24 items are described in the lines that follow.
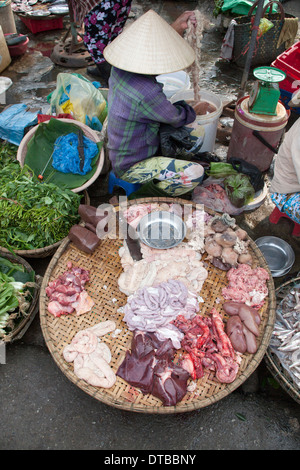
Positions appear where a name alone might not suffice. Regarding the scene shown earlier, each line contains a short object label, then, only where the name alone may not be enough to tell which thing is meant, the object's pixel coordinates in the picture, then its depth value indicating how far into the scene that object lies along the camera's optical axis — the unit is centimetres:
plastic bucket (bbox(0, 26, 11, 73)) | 629
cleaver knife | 310
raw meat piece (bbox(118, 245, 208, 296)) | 291
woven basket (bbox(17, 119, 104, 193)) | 399
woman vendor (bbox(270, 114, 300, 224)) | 329
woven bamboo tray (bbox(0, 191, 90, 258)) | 335
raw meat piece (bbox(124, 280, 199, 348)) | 268
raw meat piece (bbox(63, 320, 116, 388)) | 245
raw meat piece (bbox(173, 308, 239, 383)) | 249
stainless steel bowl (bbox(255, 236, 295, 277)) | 360
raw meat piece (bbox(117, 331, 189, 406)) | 238
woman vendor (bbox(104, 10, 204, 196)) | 315
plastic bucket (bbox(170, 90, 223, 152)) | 402
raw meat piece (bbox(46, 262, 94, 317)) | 279
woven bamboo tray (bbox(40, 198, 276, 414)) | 239
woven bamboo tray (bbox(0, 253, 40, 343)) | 295
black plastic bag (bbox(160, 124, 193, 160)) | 367
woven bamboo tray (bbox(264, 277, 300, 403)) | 255
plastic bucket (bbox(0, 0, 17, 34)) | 644
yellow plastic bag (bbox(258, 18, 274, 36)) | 594
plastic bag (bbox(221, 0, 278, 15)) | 700
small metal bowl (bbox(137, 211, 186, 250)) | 314
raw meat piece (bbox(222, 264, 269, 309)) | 286
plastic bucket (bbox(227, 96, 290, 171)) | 407
